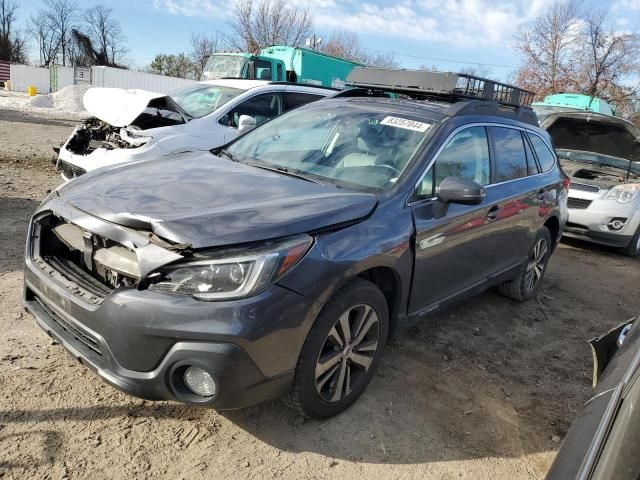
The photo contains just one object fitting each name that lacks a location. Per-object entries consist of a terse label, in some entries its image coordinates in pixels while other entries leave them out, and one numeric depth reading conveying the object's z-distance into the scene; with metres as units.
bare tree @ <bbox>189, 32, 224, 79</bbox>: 53.03
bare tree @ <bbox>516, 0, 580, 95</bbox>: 27.02
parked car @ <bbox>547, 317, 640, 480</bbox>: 1.29
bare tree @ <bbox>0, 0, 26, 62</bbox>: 60.91
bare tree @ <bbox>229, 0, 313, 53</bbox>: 36.38
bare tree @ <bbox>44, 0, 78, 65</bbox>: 68.63
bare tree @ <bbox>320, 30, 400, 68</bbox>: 47.41
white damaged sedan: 6.07
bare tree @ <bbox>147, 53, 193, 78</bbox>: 55.72
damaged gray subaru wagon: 2.16
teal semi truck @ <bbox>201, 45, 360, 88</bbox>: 14.31
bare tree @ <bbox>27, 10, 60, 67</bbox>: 69.88
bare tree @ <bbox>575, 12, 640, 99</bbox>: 23.83
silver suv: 7.19
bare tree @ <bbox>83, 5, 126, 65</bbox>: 64.88
